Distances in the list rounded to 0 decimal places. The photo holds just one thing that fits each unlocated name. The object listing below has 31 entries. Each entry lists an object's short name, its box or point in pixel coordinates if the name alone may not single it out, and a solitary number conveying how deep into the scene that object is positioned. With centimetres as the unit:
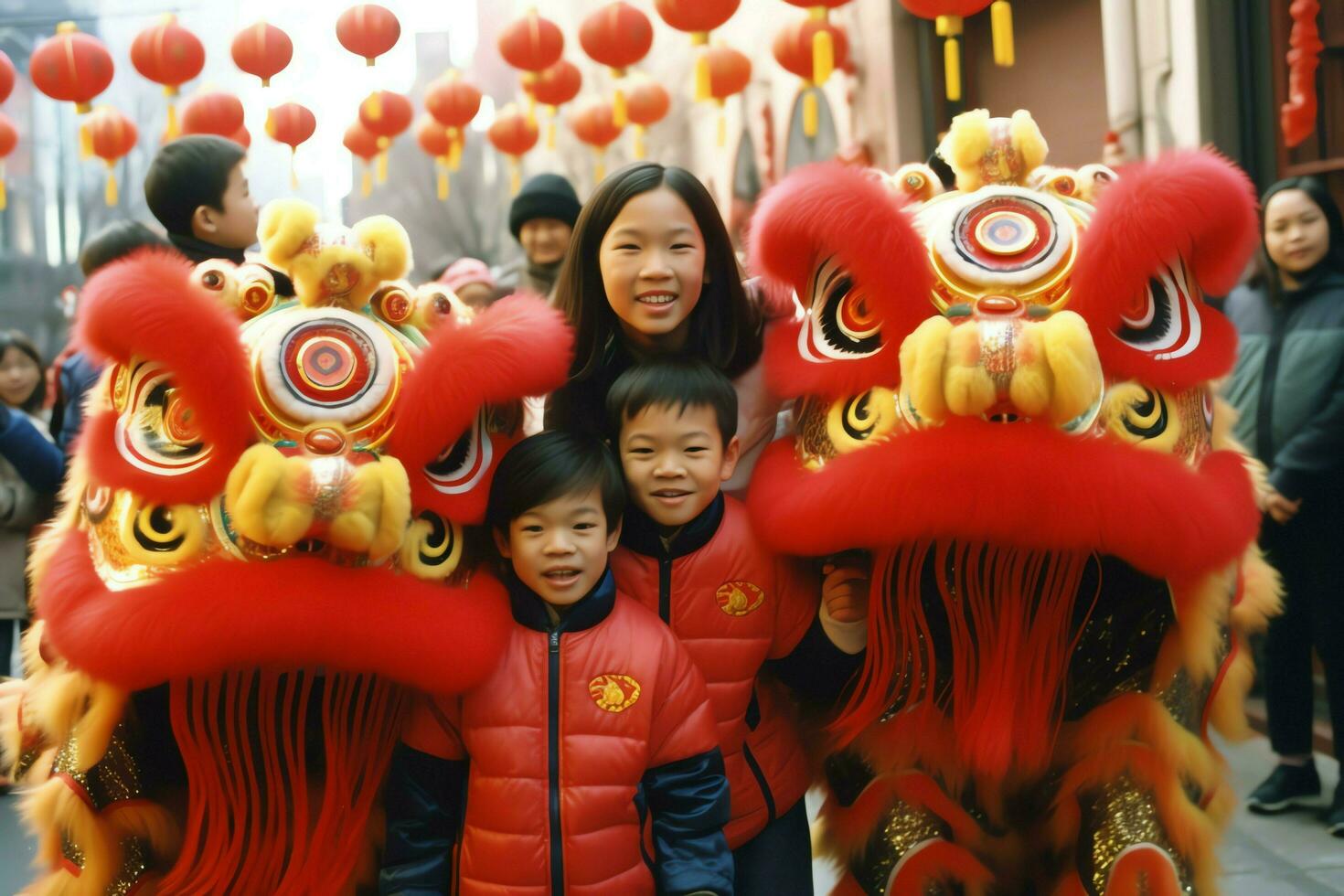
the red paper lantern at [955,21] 436
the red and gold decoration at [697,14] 545
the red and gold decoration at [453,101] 713
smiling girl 218
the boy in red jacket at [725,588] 204
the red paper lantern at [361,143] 774
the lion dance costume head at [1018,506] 187
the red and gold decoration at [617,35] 597
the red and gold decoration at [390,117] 729
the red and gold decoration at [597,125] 780
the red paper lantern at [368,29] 598
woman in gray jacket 346
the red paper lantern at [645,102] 760
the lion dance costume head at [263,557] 177
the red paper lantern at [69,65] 554
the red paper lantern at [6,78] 562
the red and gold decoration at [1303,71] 405
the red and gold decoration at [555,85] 702
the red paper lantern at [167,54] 580
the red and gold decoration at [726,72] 693
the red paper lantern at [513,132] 800
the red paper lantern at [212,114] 635
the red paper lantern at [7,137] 653
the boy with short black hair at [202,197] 282
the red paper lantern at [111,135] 674
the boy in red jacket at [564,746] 187
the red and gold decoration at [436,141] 781
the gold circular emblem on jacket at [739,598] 206
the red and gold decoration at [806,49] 574
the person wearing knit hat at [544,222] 431
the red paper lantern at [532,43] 622
